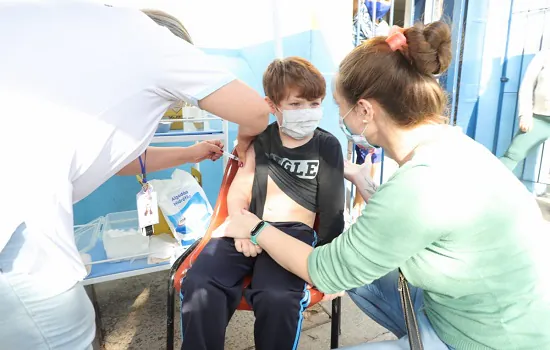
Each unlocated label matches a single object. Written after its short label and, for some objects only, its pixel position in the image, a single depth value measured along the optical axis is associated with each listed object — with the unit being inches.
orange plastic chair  49.0
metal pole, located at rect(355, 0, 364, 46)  110.3
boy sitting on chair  50.6
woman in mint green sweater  31.0
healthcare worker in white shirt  28.7
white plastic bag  65.3
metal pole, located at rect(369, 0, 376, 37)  114.1
